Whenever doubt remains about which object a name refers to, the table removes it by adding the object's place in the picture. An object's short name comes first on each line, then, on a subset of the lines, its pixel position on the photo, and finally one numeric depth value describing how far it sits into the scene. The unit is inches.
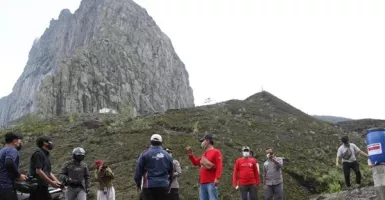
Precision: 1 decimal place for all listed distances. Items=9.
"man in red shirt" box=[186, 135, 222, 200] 382.6
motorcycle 331.7
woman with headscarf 448.8
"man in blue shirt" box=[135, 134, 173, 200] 307.3
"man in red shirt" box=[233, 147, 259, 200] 464.1
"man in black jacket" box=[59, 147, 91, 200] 384.8
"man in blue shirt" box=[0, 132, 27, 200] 301.9
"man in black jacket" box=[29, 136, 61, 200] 331.0
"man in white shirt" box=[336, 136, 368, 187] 562.9
